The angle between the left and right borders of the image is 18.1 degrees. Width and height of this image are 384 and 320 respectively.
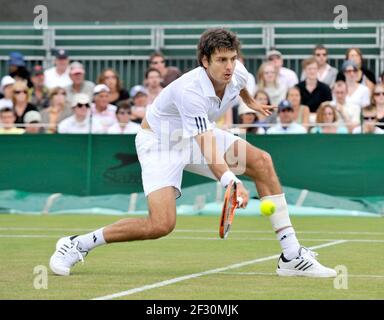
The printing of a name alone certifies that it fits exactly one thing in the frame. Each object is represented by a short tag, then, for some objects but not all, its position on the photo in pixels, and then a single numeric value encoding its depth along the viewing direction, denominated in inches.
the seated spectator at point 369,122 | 740.0
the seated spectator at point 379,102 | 751.1
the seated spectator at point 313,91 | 793.6
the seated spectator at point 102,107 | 795.4
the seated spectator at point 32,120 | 785.6
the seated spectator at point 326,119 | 750.5
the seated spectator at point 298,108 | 771.4
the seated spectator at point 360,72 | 803.4
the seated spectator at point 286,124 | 753.6
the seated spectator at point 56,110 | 815.1
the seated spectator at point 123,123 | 779.4
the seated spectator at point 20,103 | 820.7
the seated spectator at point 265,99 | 771.4
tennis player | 395.2
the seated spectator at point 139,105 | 794.8
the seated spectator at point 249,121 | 755.4
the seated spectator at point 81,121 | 781.9
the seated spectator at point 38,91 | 859.4
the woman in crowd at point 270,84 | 808.9
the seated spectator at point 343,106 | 770.2
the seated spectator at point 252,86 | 805.9
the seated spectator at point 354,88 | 786.8
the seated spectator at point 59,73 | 871.7
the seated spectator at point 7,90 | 833.5
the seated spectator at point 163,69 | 834.2
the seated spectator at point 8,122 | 778.8
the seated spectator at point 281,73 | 813.9
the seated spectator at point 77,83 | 842.2
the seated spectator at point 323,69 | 819.4
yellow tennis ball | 377.1
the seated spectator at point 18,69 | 891.4
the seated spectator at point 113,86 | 832.9
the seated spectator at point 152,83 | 807.7
